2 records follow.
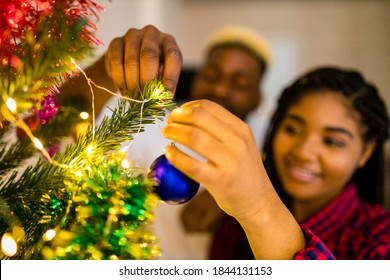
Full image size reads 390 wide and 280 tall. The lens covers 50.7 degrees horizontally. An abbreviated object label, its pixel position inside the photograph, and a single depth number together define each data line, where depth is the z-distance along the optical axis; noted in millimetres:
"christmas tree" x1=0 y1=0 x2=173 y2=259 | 378
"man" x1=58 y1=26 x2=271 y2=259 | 485
